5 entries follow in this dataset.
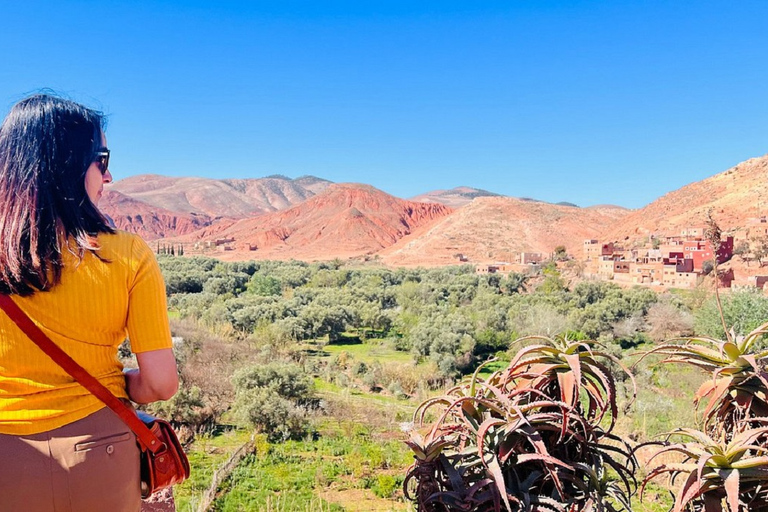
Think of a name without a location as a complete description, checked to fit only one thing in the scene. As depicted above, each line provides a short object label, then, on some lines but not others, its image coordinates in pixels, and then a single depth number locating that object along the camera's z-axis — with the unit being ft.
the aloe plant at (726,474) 4.14
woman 4.34
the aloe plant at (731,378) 4.81
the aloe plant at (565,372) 4.58
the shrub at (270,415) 32.86
